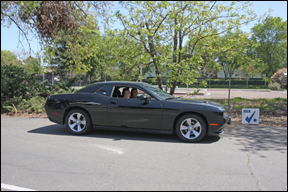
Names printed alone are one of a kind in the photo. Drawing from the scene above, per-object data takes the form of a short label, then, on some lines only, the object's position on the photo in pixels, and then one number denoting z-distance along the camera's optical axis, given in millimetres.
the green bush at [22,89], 10523
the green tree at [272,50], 42531
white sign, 7172
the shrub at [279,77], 37125
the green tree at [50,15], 8812
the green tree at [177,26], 8680
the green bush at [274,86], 33500
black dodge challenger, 5461
